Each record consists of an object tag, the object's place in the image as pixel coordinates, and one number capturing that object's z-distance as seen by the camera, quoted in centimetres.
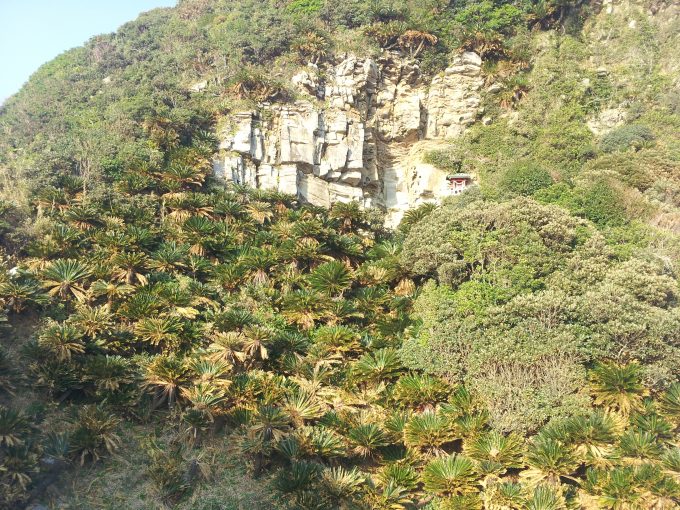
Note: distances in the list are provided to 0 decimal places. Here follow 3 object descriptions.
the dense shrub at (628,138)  3055
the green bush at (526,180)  2723
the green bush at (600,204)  2411
